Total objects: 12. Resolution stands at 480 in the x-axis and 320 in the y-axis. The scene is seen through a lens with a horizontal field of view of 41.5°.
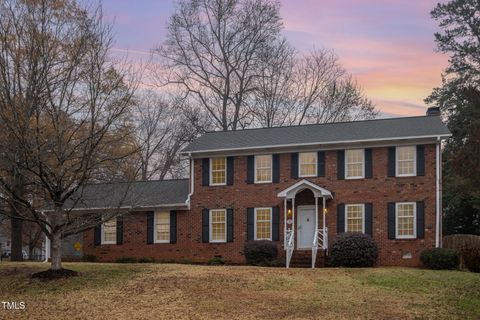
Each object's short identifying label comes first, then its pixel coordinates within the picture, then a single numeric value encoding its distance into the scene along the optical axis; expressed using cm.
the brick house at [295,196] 2541
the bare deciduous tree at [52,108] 1836
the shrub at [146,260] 2831
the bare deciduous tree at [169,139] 4325
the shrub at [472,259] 2355
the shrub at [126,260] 2842
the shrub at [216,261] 2705
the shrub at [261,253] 2588
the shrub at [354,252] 2380
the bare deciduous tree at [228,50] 4403
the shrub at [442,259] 2327
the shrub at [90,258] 2991
